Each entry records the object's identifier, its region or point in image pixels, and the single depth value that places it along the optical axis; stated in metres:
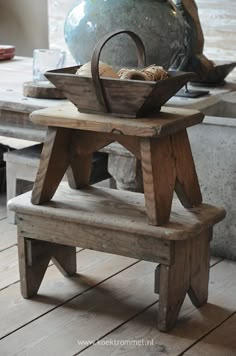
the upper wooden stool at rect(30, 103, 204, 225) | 2.42
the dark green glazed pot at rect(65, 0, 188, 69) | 3.03
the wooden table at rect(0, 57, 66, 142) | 2.94
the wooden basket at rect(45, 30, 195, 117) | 2.41
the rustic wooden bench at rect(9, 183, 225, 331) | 2.46
